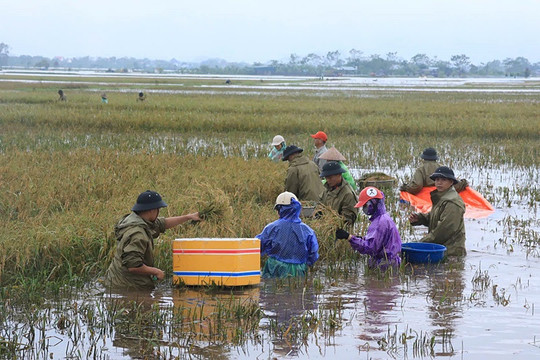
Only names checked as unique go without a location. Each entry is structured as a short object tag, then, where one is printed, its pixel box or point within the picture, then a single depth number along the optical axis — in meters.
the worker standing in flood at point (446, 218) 16.08
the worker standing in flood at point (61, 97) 62.83
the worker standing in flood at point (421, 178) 22.95
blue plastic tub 15.69
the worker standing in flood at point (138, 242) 12.47
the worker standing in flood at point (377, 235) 14.37
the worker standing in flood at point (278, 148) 24.14
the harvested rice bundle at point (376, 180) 23.48
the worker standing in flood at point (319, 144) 22.22
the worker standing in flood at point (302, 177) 19.41
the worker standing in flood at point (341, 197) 16.67
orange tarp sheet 22.81
